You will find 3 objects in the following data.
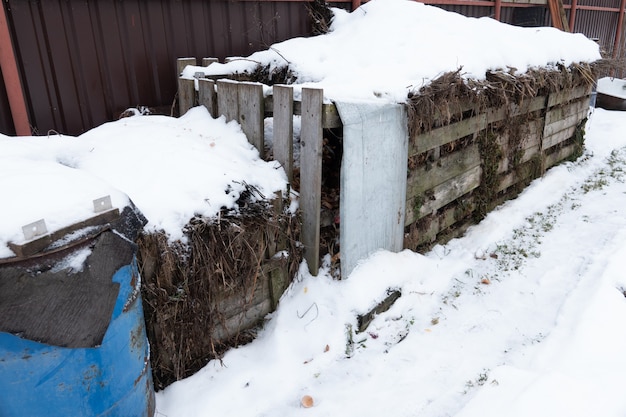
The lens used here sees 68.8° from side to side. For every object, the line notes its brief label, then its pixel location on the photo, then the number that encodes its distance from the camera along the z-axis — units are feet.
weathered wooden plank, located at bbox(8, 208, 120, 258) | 5.64
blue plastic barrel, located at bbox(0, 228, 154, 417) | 6.18
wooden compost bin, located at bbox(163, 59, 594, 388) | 9.41
